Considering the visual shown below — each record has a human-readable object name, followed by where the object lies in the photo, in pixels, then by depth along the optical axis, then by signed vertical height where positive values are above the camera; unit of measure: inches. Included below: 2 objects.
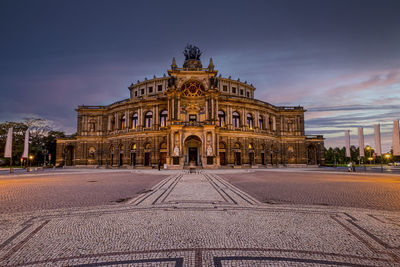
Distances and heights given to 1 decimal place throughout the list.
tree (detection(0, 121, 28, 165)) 2037.4 +140.2
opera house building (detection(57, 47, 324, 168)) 1450.5 +159.0
